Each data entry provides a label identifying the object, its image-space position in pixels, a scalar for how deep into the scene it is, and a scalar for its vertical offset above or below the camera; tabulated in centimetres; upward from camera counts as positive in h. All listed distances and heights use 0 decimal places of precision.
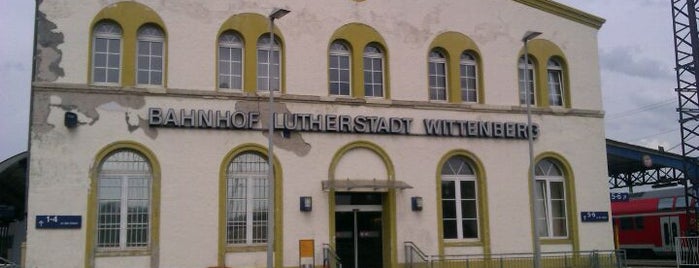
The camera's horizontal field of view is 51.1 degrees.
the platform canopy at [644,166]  3303 +371
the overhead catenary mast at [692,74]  3525 +794
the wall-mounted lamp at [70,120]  1927 +344
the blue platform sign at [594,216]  2519 +90
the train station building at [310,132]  1966 +342
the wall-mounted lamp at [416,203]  2269 +130
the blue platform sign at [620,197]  4087 +249
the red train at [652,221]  3628 +101
